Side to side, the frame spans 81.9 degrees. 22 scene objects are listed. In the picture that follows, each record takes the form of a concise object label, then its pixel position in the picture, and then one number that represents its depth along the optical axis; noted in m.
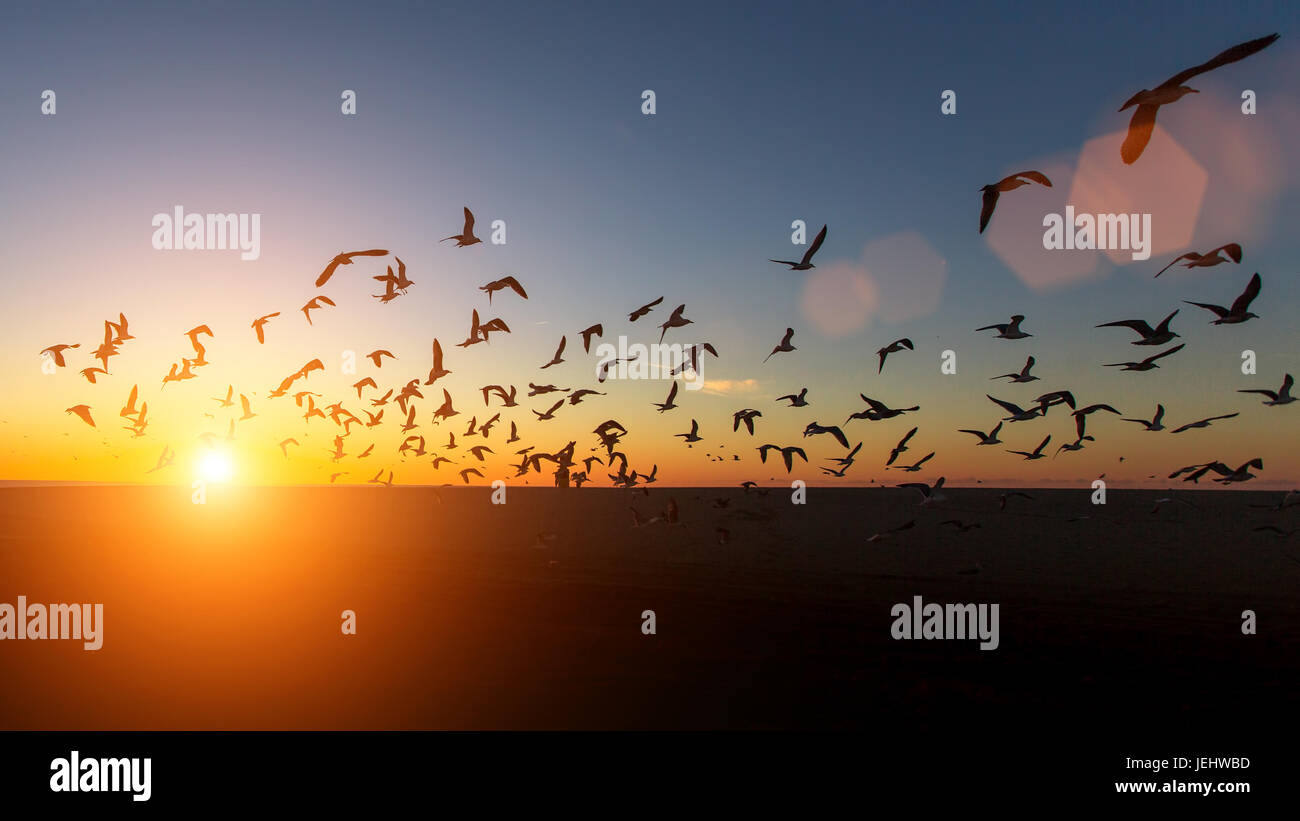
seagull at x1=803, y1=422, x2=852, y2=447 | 22.20
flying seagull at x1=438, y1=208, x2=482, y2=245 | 17.06
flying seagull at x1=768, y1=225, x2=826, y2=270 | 16.69
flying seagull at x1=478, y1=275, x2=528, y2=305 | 18.87
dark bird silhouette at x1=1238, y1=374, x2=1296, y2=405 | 15.54
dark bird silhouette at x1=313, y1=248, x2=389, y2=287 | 17.47
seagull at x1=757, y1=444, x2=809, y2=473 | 22.30
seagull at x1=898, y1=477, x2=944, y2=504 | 21.48
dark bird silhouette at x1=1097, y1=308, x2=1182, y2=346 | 15.04
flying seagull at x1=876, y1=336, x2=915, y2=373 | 19.39
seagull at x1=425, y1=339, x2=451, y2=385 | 19.62
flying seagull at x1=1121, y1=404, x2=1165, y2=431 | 17.88
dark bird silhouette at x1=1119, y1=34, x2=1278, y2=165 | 9.26
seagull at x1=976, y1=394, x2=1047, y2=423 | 17.94
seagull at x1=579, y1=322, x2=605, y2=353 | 20.70
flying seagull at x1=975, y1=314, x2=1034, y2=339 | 17.11
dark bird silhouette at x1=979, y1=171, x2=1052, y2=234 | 13.16
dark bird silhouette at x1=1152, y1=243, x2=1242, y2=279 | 13.02
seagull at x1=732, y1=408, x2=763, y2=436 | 21.80
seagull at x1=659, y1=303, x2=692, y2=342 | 19.91
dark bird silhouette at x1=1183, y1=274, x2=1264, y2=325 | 13.88
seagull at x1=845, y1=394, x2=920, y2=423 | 19.27
